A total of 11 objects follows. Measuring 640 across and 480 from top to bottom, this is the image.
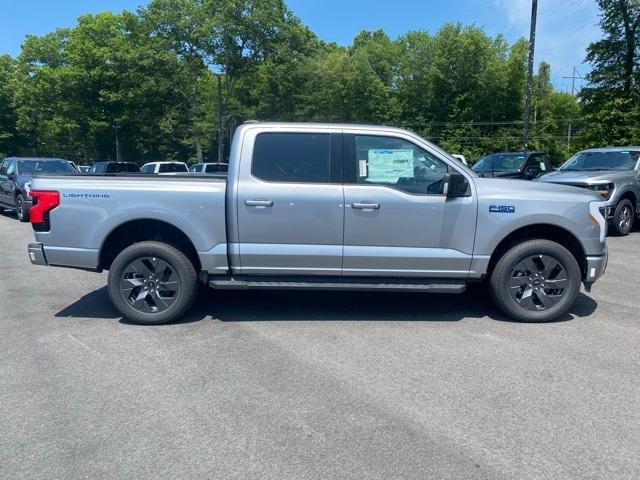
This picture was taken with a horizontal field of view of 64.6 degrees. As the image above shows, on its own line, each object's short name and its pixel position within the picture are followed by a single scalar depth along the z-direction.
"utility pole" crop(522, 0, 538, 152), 19.08
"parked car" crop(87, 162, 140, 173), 21.00
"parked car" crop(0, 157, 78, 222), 14.84
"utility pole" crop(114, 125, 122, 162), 41.91
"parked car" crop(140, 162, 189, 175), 22.73
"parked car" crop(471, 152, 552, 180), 14.55
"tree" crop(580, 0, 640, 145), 26.09
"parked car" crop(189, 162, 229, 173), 22.18
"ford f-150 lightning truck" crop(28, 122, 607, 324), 5.09
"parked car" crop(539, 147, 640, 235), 10.84
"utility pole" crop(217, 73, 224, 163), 37.34
